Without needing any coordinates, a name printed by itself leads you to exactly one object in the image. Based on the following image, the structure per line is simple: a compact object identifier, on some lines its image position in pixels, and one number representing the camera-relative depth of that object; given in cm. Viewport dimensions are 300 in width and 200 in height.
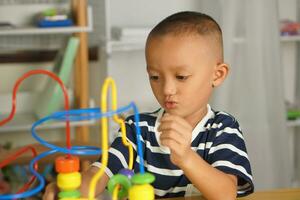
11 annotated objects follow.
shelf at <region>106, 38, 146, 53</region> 378
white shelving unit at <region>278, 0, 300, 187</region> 439
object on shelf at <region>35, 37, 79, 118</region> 366
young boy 131
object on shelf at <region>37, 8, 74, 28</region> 368
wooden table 139
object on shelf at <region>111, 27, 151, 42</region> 377
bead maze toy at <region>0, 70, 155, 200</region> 97
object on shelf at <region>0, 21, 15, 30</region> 367
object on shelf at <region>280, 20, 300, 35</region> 408
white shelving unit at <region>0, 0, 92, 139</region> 365
